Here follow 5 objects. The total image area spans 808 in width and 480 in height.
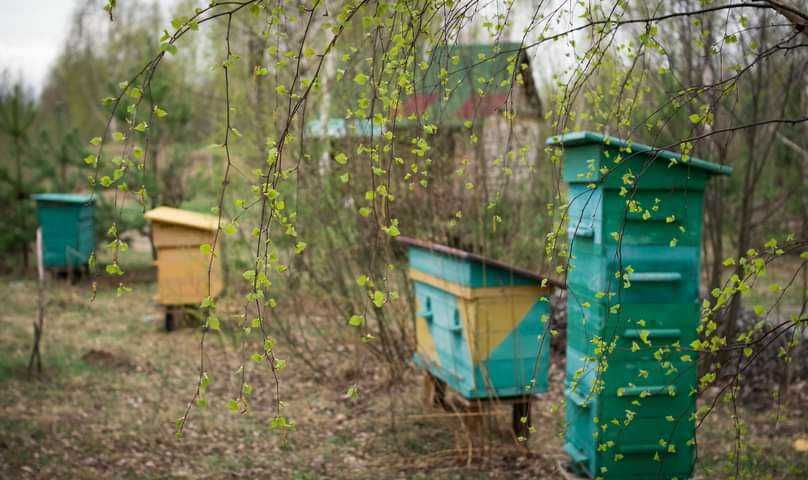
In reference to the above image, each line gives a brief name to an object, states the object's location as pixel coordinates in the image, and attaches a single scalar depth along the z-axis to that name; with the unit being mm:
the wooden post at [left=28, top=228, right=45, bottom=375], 6824
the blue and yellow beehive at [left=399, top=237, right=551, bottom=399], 5305
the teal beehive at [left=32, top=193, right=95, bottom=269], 12781
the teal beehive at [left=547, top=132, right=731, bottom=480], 4465
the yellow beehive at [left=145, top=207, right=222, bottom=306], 9406
